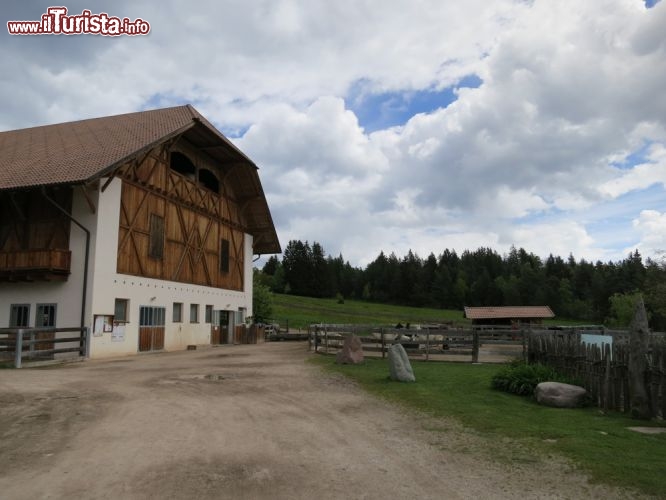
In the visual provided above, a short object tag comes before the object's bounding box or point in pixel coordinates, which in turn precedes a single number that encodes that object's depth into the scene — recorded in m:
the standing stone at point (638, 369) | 9.52
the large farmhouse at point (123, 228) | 22.28
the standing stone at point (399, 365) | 14.06
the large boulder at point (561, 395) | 10.70
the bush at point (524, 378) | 12.27
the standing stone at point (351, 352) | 18.34
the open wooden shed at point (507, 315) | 50.59
